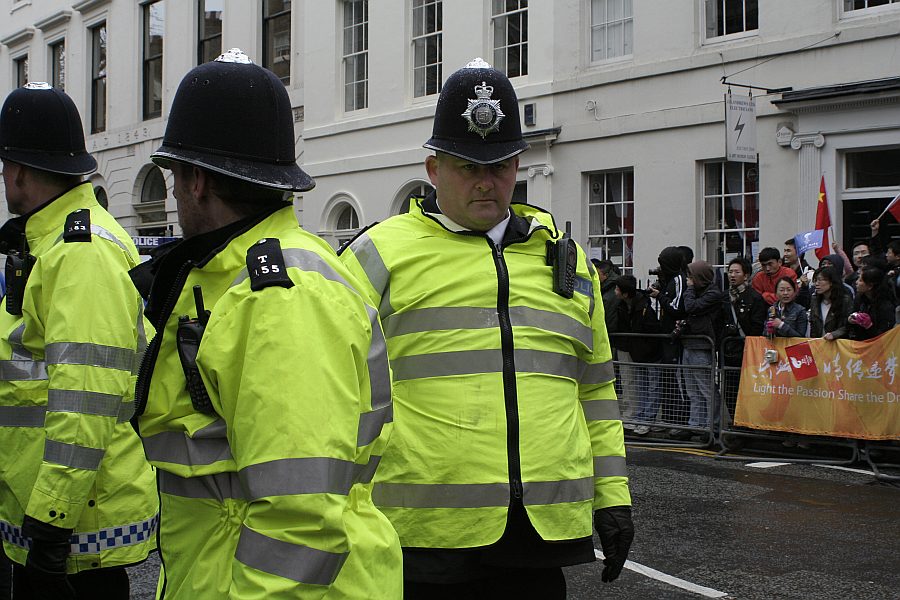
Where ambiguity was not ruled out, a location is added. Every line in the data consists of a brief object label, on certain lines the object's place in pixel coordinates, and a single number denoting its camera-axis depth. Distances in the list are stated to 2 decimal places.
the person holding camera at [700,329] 10.84
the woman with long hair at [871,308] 9.55
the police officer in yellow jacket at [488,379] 3.02
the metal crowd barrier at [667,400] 10.81
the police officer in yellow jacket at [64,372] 2.99
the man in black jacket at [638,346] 11.36
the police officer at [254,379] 1.85
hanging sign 13.14
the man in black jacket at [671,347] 11.09
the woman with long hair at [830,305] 9.88
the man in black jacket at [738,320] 10.70
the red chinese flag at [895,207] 11.24
